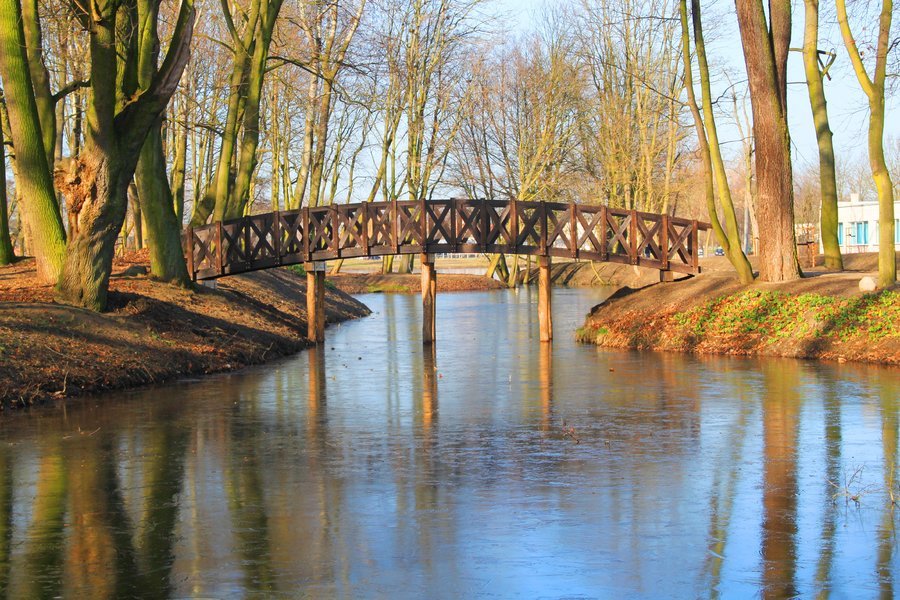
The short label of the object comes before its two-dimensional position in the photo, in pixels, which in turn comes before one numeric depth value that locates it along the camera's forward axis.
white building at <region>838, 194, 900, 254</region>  68.94
